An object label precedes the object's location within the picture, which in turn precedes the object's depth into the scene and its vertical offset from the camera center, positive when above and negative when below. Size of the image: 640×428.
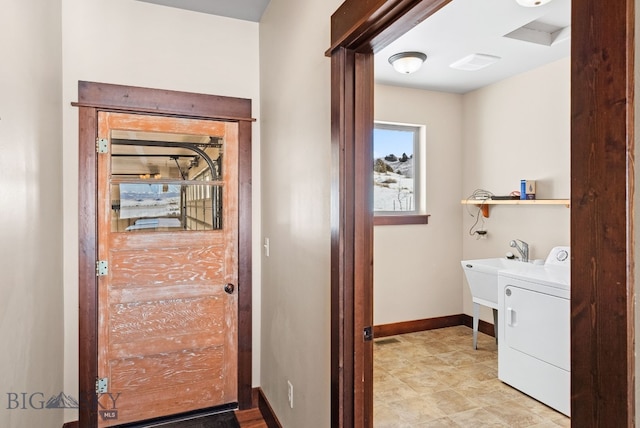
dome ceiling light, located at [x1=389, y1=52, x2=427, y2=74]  3.07 +1.21
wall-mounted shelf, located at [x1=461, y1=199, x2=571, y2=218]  2.71 +0.08
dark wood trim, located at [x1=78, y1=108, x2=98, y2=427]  2.35 -0.31
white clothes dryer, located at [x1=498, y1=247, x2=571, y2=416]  2.44 -0.80
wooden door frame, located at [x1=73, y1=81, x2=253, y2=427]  2.35 +0.31
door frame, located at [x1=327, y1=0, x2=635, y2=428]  0.61 +0.00
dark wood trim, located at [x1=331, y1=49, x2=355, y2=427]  1.50 -0.13
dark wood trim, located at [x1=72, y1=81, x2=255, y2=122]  2.37 +0.72
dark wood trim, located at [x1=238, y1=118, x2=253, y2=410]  2.70 -0.36
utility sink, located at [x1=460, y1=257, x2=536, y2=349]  3.29 -0.59
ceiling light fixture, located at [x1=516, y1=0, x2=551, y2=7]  2.14 +1.17
